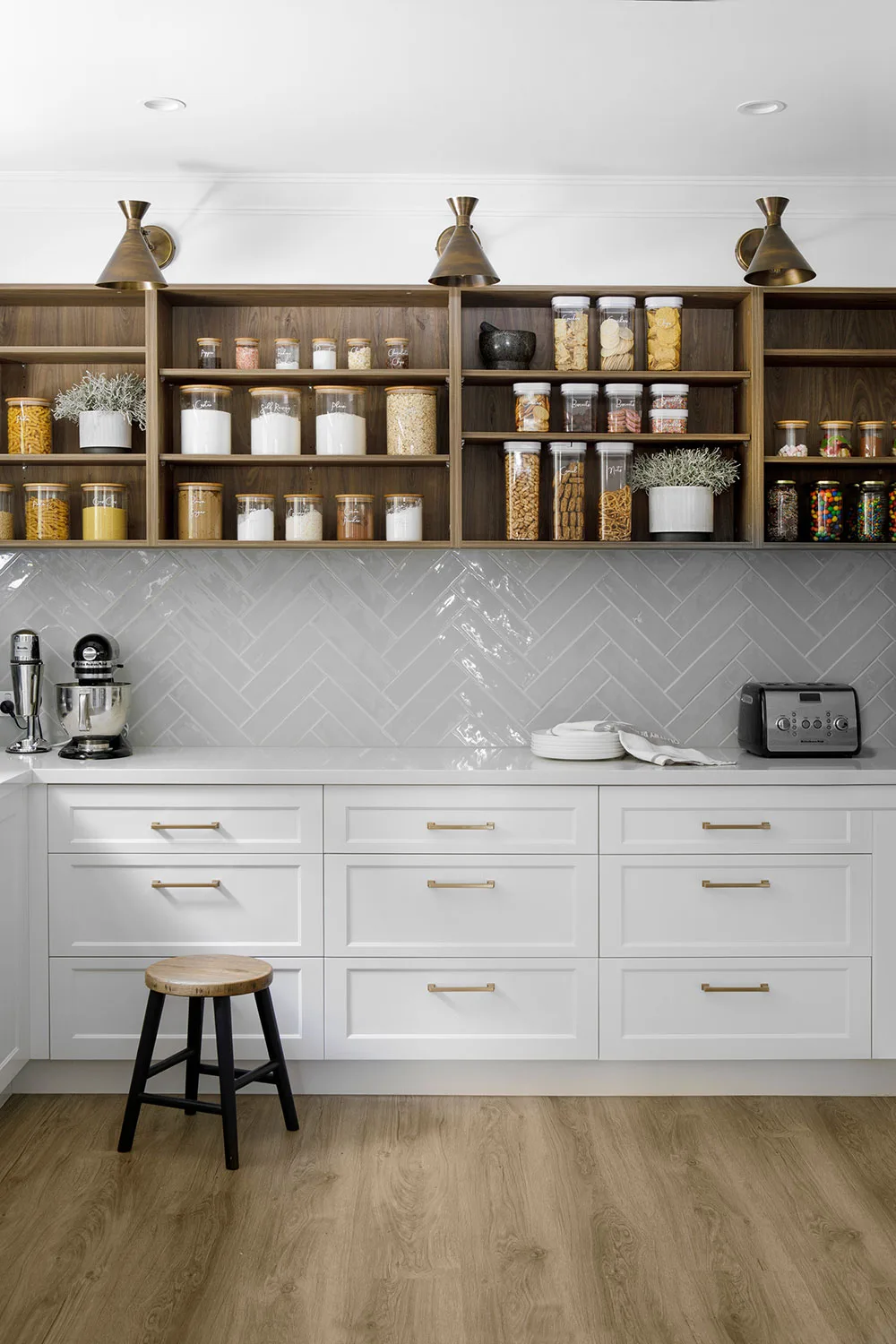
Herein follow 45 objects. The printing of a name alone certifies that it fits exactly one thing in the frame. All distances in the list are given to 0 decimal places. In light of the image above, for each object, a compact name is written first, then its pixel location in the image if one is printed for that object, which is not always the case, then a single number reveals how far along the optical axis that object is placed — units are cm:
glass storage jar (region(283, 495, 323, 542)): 370
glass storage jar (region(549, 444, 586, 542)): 366
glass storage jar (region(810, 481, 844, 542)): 368
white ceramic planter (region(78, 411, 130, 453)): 367
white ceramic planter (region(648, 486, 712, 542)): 366
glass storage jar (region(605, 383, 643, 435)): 367
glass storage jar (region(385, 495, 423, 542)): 368
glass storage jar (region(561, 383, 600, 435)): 369
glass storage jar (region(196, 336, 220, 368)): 367
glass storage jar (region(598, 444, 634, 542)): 367
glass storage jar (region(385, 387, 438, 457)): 364
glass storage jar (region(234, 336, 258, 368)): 370
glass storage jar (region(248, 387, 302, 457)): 365
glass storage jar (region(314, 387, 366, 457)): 365
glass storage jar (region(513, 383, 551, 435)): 364
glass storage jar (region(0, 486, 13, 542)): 375
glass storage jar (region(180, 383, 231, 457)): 366
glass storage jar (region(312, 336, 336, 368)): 367
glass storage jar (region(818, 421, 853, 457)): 376
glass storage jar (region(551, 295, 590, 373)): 366
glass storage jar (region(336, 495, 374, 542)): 369
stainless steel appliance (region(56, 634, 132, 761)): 357
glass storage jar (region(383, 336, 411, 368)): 367
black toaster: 361
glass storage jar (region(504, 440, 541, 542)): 365
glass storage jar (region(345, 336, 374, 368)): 368
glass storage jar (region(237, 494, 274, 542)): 369
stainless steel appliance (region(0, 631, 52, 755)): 372
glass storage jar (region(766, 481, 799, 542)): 368
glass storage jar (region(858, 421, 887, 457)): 377
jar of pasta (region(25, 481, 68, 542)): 371
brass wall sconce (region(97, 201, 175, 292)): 324
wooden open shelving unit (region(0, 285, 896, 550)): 378
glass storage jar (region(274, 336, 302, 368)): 369
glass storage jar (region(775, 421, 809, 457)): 374
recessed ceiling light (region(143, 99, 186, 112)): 310
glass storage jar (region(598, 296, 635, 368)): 369
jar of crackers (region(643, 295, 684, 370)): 366
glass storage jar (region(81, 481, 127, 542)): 371
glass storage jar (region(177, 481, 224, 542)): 367
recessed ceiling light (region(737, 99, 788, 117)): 312
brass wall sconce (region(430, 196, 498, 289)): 315
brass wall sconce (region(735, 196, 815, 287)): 315
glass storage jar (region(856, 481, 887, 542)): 371
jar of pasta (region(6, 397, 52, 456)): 371
